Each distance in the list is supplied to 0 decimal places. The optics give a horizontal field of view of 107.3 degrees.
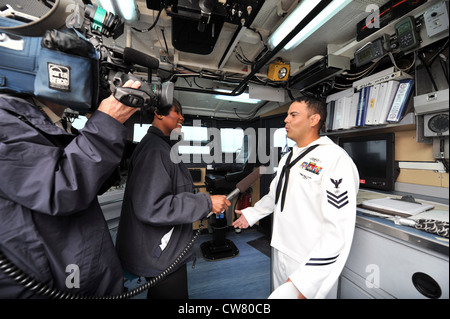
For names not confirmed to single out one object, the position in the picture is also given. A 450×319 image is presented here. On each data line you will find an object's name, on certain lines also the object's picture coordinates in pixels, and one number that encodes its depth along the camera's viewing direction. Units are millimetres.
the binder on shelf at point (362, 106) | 1007
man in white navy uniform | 744
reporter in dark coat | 998
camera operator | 548
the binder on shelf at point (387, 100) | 865
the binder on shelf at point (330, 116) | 1308
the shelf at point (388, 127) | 714
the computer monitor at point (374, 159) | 854
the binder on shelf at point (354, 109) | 1100
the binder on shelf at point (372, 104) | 918
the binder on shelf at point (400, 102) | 780
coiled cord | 582
